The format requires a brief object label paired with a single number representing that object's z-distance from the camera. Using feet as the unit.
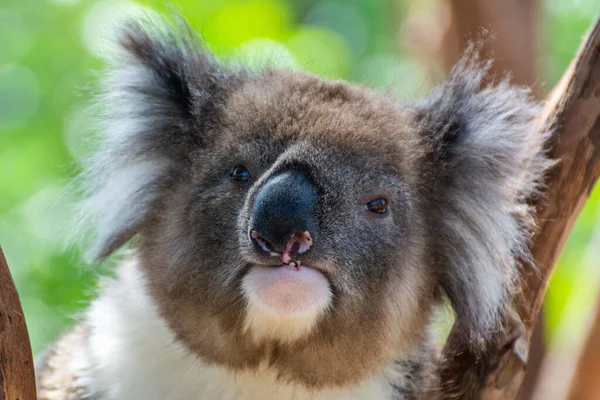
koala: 15.87
